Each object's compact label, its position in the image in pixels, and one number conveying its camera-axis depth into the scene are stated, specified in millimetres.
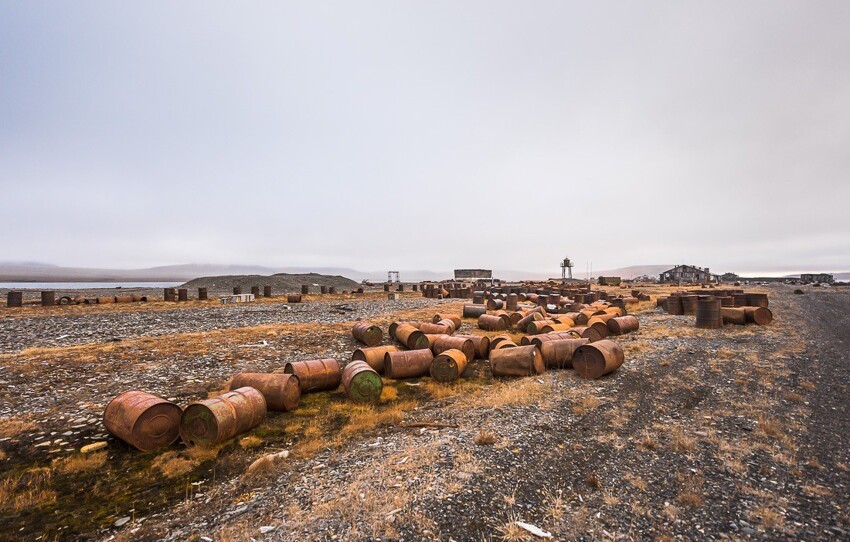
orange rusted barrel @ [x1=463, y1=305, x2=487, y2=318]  22750
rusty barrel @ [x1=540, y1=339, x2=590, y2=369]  11406
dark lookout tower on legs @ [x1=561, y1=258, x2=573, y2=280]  81169
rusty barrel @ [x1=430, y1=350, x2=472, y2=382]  10602
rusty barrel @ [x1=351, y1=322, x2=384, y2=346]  14633
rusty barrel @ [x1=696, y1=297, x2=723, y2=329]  17125
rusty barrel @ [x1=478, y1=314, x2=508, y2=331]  18859
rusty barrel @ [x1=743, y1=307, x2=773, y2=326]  17484
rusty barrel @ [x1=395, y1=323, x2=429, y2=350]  13125
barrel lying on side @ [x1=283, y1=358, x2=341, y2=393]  9297
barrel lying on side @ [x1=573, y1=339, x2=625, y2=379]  10180
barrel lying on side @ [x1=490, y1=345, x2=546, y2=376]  10836
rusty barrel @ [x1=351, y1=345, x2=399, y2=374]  10938
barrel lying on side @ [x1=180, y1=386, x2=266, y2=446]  6500
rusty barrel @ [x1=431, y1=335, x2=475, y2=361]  12016
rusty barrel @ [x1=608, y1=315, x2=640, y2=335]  16484
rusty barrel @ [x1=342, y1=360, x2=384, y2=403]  8914
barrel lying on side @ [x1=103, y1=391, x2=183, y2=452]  6363
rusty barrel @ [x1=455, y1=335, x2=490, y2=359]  12683
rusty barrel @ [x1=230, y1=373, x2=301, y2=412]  8273
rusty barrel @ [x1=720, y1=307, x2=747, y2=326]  17594
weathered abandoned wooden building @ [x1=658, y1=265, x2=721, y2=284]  75125
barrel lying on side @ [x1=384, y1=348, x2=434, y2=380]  10766
